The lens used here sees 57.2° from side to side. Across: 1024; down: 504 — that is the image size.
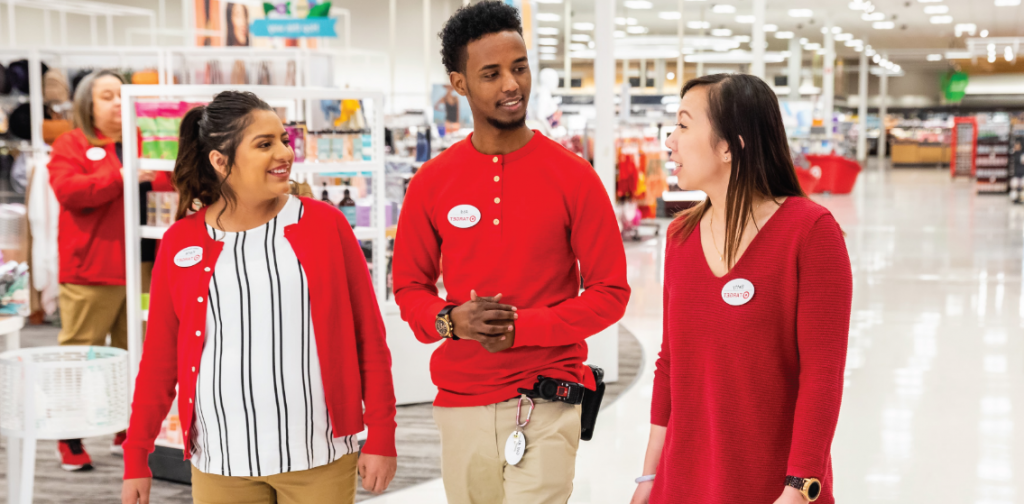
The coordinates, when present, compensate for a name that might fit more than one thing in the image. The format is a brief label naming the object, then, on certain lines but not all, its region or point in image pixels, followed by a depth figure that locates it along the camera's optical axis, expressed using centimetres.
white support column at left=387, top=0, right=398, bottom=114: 1057
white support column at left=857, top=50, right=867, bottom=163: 3130
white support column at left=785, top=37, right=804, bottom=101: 2414
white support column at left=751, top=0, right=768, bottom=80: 1441
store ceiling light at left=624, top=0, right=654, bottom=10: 2048
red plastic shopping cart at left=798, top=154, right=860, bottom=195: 1961
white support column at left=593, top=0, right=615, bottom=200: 521
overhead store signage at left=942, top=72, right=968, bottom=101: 3722
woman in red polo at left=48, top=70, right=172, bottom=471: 402
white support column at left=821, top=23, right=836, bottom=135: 2214
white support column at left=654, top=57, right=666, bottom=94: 2438
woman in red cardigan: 183
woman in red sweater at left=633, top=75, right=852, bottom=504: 147
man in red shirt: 183
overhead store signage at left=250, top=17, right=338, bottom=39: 539
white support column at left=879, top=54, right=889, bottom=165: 3684
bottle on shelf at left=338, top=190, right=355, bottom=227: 446
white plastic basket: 298
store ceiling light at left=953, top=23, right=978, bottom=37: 2508
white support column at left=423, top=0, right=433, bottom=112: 1086
